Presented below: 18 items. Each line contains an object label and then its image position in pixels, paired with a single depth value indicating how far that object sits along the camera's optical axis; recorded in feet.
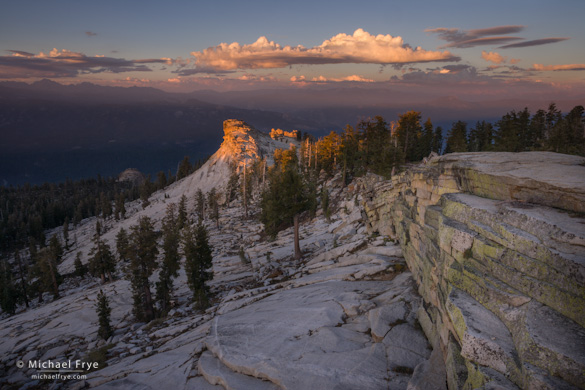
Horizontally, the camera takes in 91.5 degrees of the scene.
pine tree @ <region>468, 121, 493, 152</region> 220.64
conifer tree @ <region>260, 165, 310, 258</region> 97.14
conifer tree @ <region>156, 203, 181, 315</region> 101.09
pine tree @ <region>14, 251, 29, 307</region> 173.69
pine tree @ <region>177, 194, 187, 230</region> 228.76
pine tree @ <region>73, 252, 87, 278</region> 199.31
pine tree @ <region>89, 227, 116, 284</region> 165.17
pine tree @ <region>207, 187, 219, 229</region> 214.07
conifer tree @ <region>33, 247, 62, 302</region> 162.71
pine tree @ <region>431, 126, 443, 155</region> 268.58
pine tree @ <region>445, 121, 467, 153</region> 202.84
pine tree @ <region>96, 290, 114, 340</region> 83.66
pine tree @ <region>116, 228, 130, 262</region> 176.96
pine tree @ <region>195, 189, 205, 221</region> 256.01
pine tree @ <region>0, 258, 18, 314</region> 159.84
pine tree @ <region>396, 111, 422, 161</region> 189.98
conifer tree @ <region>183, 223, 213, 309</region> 92.94
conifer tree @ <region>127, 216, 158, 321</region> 95.55
